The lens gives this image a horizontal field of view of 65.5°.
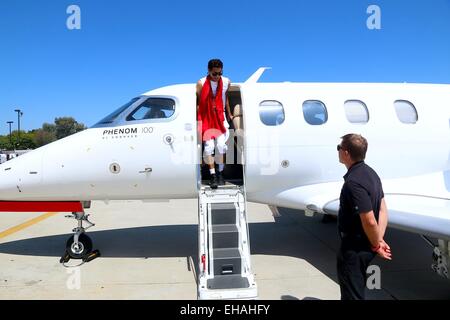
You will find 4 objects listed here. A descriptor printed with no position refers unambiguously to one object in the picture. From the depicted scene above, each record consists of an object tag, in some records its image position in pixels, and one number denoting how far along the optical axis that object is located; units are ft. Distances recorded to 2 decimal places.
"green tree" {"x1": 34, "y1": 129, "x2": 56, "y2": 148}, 292.20
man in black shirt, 9.94
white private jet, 18.88
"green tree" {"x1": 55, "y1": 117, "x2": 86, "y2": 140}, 330.69
